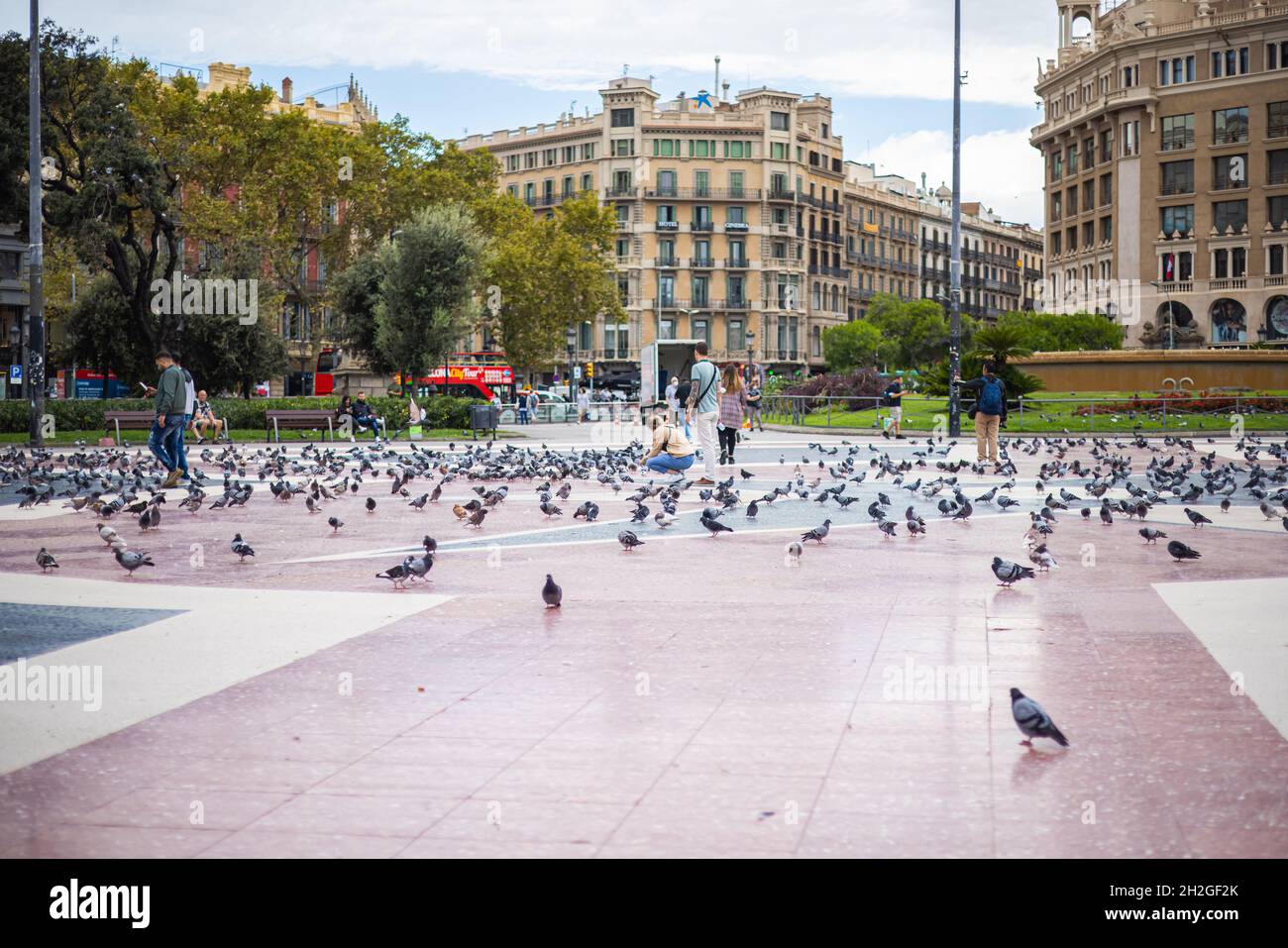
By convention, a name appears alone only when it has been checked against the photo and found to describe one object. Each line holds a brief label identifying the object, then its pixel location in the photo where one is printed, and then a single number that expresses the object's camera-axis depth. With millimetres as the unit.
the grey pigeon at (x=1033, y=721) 4930
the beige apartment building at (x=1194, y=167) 75562
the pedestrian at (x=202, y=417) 30222
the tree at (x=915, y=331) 82306
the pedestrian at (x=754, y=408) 40491
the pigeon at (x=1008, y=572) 8742
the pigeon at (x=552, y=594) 8023
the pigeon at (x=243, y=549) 10133
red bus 61156
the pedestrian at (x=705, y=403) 18469
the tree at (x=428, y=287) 39594
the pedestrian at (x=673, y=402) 37969
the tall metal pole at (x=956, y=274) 31894
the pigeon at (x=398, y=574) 8898
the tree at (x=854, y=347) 84438
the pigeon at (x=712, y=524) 11898
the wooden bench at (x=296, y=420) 32250
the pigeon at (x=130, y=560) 9469
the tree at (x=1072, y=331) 59844
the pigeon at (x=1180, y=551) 10102
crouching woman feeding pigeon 18953
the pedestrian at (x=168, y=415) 16922
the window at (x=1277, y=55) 75250
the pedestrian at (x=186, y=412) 17297
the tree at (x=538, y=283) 61312
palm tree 35125
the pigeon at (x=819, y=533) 11336
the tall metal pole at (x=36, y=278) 26625
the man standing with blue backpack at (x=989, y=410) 22000
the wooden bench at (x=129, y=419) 30438
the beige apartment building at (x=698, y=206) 97500
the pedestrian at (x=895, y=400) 32875
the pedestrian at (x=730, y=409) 21500
